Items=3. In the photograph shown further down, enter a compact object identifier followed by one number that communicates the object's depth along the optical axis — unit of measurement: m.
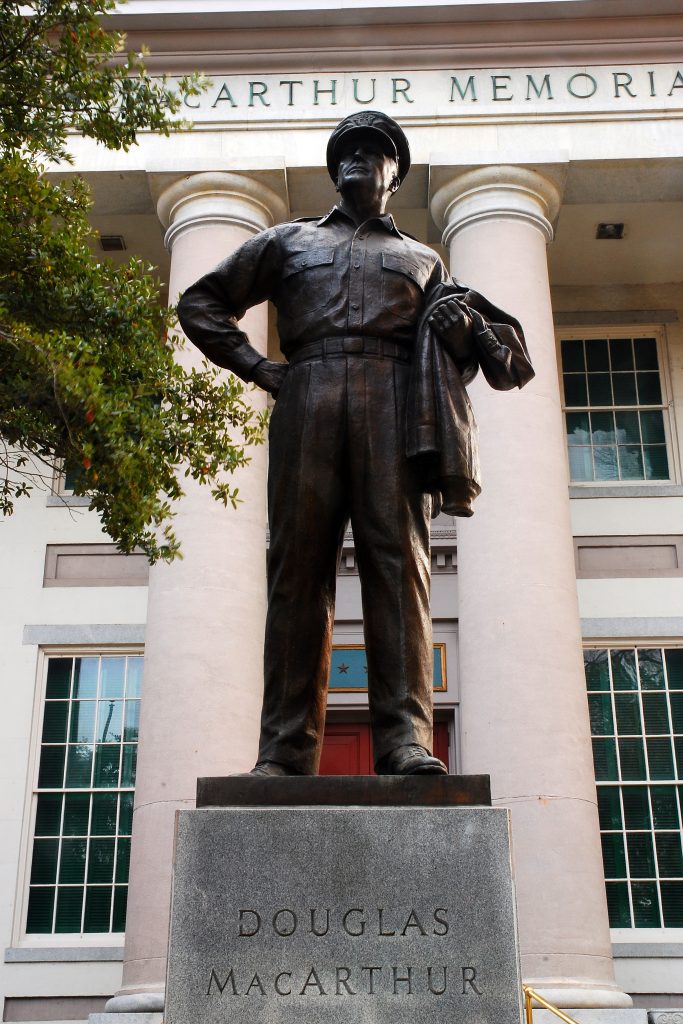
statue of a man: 4.64
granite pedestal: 3.88
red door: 15.14
